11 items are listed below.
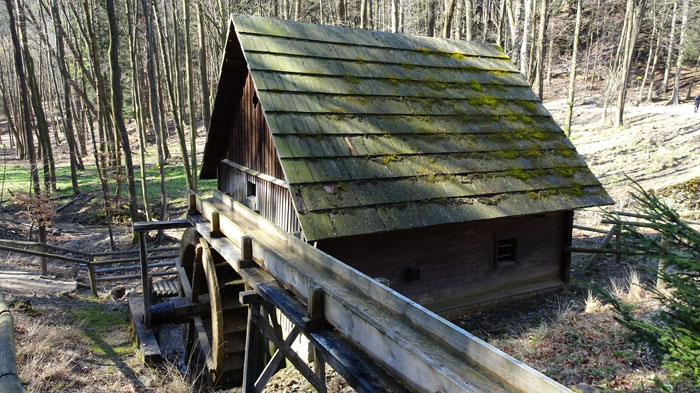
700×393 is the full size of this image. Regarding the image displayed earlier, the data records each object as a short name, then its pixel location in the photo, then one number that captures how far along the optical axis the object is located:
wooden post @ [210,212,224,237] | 6.86
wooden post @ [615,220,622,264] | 10.74
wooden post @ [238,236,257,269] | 5.35
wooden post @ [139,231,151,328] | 8.98
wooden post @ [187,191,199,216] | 8.56
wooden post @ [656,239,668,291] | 8.44
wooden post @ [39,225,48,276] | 14.07
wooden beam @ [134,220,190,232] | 8.52
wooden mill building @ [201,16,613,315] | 7.34
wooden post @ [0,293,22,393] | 2.05
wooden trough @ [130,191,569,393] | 2.46
